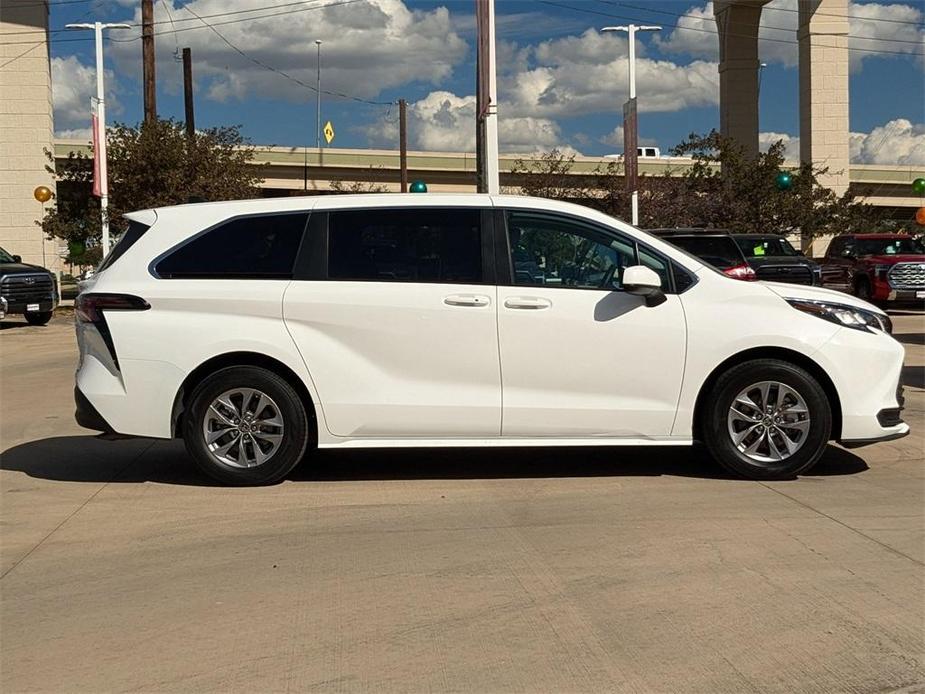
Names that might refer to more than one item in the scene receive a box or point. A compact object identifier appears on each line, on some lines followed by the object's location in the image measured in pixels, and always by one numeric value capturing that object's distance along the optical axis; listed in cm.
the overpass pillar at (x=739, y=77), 4328
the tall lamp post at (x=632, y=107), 2566
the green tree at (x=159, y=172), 3259
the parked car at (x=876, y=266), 2366
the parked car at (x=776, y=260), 2045
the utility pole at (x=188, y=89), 3988
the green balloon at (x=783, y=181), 3280
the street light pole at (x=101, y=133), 2845
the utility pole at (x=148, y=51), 3412
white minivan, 726
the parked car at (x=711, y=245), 1786
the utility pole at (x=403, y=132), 5292
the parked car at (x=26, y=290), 2402
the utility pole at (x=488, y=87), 1526
